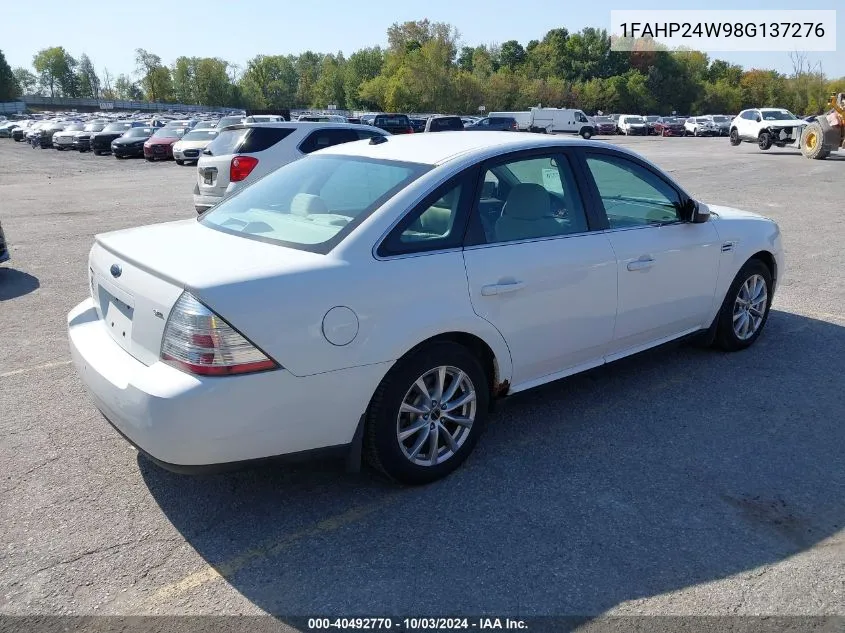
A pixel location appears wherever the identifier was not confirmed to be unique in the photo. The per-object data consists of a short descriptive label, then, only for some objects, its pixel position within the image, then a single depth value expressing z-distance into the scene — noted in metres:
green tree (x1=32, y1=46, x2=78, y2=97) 154.88
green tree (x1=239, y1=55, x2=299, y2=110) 142.50
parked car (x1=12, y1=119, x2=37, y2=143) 51.69
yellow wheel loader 25.58
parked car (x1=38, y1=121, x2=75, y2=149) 43.44
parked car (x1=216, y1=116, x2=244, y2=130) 25.53
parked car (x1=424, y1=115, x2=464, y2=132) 28.39
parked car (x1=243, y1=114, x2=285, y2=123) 20.42
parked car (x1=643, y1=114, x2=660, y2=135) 59.50
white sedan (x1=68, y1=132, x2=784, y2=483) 2.90
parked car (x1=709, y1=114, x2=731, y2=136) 57.22
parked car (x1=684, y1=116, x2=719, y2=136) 56.47
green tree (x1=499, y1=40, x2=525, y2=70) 122.06
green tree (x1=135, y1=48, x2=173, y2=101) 136.12
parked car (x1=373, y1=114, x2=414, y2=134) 36.06
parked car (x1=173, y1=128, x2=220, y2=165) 26.92
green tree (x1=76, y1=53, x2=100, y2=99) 154.38
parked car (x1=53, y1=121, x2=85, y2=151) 39.38
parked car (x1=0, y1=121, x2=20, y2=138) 58.19
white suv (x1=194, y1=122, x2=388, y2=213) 10.72
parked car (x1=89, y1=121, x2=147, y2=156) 35.28
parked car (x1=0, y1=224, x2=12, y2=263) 8.01
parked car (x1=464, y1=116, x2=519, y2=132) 38.11
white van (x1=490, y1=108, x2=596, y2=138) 46.75
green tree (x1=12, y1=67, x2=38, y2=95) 163.75
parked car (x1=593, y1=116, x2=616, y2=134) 60.28
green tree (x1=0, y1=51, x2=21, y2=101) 117.75
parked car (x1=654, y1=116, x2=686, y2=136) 57.66
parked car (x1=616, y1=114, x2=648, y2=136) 58.00
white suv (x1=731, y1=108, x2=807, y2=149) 30.11
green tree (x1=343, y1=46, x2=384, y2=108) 116.94
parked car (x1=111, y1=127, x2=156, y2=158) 32.28
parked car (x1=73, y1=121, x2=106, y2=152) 37.78
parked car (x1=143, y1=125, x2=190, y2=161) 30.47
